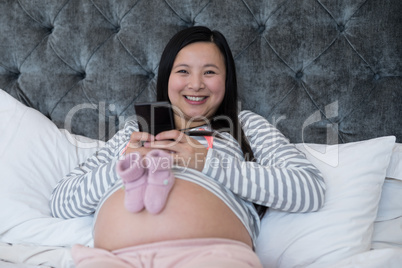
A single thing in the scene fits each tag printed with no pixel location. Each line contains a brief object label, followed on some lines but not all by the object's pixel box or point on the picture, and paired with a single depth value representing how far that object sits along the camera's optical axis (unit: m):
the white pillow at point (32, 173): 1.03
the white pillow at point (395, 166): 1.07
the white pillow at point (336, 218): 0.93
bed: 0.98
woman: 0.76
